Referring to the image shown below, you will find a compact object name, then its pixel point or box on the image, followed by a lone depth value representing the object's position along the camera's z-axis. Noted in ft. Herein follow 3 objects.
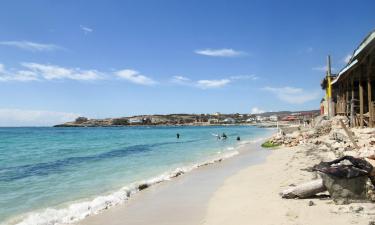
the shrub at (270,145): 94.55
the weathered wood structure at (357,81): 51.17
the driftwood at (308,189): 26.39
